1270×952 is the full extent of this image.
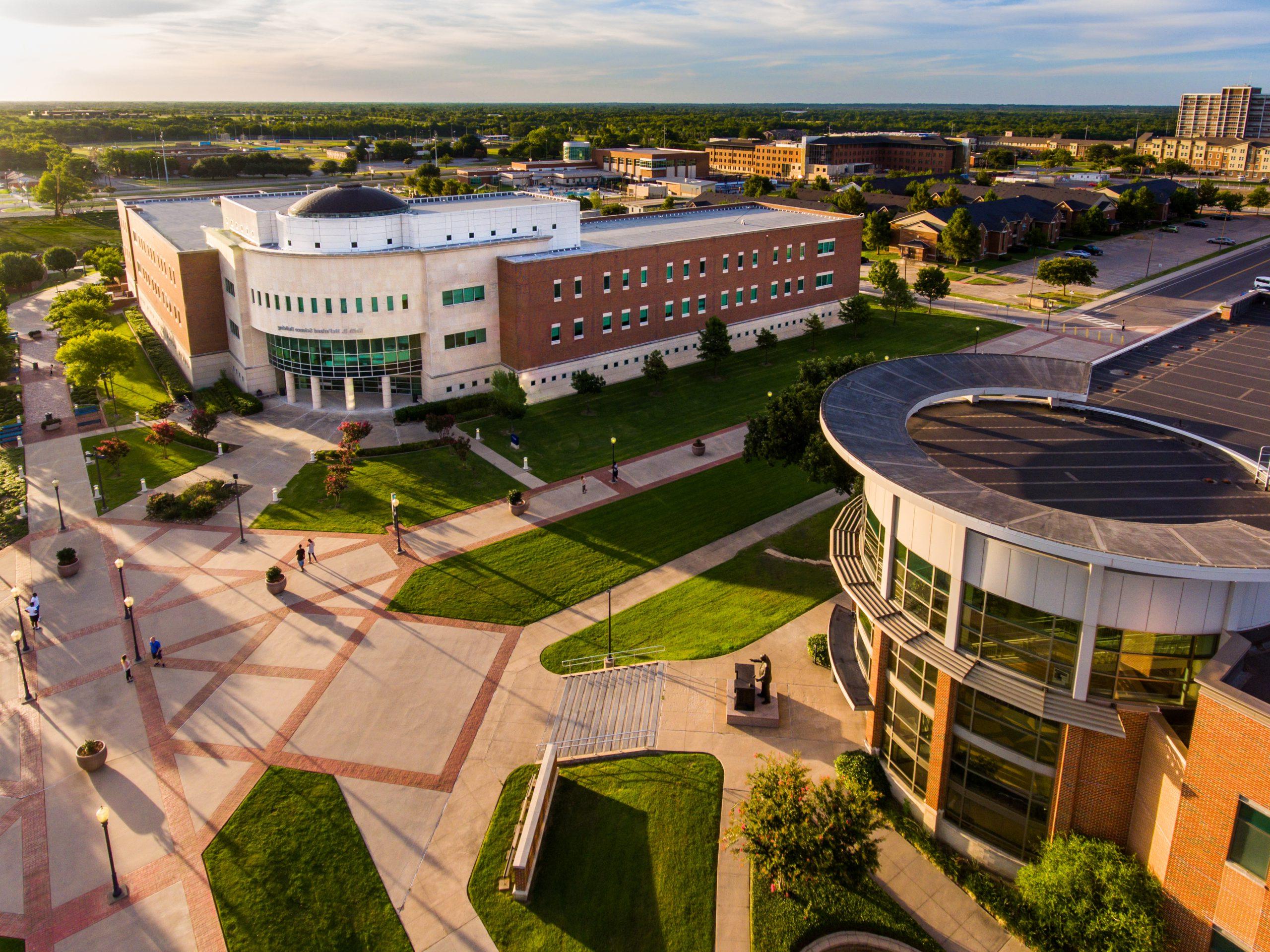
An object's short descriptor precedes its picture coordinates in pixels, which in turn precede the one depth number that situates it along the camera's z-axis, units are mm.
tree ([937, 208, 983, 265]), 105688
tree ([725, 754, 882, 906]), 22078
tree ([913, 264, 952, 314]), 84250
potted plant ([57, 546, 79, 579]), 39531
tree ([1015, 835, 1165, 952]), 19453
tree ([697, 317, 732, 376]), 64438
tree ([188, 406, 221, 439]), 51719
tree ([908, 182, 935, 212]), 130750
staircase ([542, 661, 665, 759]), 29766
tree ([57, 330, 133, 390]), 57812
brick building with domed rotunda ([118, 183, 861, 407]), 56781
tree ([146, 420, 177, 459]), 51812
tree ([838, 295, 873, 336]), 76562
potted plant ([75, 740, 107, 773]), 28125
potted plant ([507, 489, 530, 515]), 45281
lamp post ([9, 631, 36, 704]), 31469
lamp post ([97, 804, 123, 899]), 22438
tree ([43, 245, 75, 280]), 102000
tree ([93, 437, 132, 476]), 47906
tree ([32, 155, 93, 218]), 136500
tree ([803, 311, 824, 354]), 73062
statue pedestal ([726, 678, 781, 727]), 29812
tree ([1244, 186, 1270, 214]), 158250
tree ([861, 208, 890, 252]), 112812
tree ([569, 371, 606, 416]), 59344
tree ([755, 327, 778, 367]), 69562
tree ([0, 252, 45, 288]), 95938
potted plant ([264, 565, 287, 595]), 38281
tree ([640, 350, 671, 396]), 61719
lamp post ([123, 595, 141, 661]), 33250
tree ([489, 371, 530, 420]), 53625
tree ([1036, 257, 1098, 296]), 89688
